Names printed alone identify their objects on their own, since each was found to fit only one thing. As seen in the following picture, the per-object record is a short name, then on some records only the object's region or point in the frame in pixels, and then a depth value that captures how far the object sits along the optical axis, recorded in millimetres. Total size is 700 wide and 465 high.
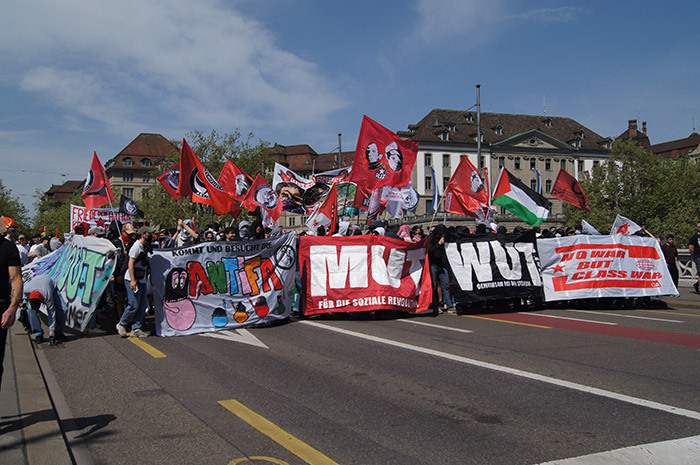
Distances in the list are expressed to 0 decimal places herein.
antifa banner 9867
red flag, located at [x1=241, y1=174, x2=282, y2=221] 17344
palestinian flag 15656
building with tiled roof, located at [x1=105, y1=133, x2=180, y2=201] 105438
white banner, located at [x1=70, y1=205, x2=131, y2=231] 22703
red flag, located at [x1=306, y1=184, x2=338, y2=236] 14391
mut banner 11602
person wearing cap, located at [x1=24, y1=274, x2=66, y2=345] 9109
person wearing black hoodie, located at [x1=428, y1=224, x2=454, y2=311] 12578
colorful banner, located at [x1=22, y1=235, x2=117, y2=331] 9633
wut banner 12492
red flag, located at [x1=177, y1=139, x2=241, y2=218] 13711
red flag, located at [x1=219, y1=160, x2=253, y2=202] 18422
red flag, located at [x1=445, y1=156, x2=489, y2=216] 16016
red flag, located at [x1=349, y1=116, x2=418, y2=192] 14117
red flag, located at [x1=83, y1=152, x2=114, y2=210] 13680
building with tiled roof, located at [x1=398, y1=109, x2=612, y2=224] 88500
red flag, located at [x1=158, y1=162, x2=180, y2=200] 18516
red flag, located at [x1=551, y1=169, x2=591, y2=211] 17422
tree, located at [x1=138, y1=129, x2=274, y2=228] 52156
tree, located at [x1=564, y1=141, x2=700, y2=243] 50438
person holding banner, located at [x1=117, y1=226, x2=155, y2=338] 9469
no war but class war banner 13234
